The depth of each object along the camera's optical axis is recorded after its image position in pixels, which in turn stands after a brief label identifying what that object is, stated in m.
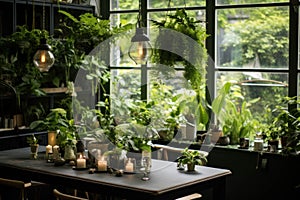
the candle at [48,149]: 5.45
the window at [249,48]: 6.02
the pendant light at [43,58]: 5.24
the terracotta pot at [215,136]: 6.34
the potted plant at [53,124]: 5.76
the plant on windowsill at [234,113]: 6.27
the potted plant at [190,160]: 4.96
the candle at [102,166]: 4.96
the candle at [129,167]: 4.91
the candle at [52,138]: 5.75
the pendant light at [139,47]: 4.89
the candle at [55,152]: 5.29
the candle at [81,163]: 5.06
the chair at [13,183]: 5.11
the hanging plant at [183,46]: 5.61
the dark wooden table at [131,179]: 4.43
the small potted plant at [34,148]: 5.52
